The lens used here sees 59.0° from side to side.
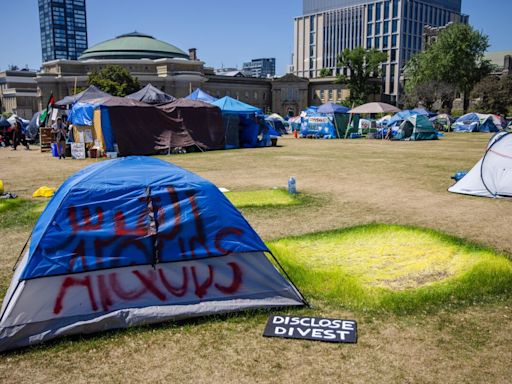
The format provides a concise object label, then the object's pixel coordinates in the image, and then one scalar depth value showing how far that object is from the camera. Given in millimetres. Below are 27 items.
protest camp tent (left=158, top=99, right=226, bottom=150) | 21438
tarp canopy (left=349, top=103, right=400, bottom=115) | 32812
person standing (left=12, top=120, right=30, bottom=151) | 25056
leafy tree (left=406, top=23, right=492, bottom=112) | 62656
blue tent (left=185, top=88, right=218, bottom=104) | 26466
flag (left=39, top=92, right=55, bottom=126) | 25109
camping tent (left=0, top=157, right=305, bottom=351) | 4008
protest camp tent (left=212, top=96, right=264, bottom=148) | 23484
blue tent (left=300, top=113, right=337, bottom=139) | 34059
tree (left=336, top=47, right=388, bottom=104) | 78125
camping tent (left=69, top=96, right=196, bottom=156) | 19312
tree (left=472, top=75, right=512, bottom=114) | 56625
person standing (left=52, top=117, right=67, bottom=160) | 19609
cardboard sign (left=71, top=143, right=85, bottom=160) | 19359
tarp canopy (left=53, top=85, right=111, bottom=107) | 23247
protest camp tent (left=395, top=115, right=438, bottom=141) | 31281
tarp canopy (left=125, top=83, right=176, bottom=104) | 23750
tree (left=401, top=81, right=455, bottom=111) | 62156
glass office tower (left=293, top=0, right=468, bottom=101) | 113438
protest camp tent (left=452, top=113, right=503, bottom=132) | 42562
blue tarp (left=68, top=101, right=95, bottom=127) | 19703
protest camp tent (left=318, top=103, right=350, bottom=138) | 33531
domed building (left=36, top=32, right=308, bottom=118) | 82062
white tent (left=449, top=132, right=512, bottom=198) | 9930
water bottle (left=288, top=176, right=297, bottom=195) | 10547
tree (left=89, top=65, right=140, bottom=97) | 60312
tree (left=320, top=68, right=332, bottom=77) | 101938
